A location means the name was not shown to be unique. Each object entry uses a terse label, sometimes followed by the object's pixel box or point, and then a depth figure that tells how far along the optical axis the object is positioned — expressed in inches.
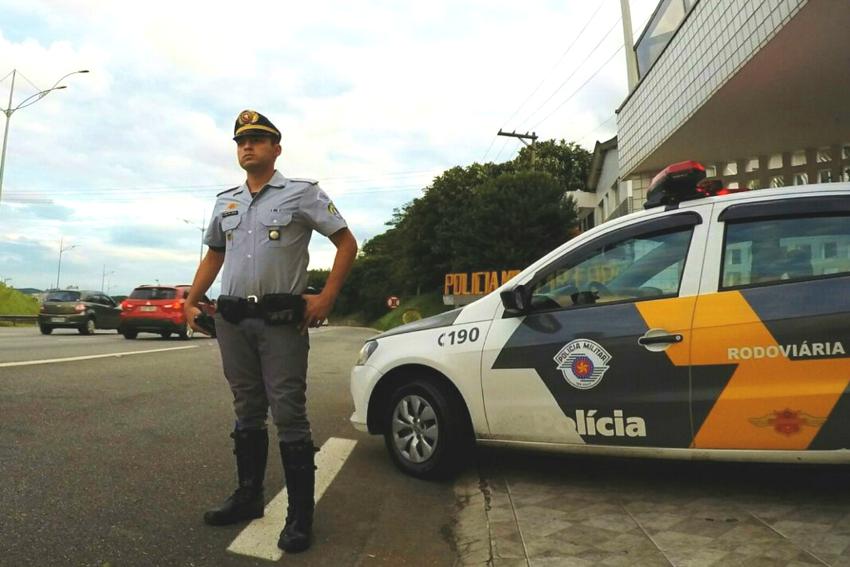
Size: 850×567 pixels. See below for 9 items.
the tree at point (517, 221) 1366.9
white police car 124.7
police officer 116.2
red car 669.3
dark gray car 759.1
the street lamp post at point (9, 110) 1161.0
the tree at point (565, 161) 2016.5
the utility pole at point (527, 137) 1796.8
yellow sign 1378.0
